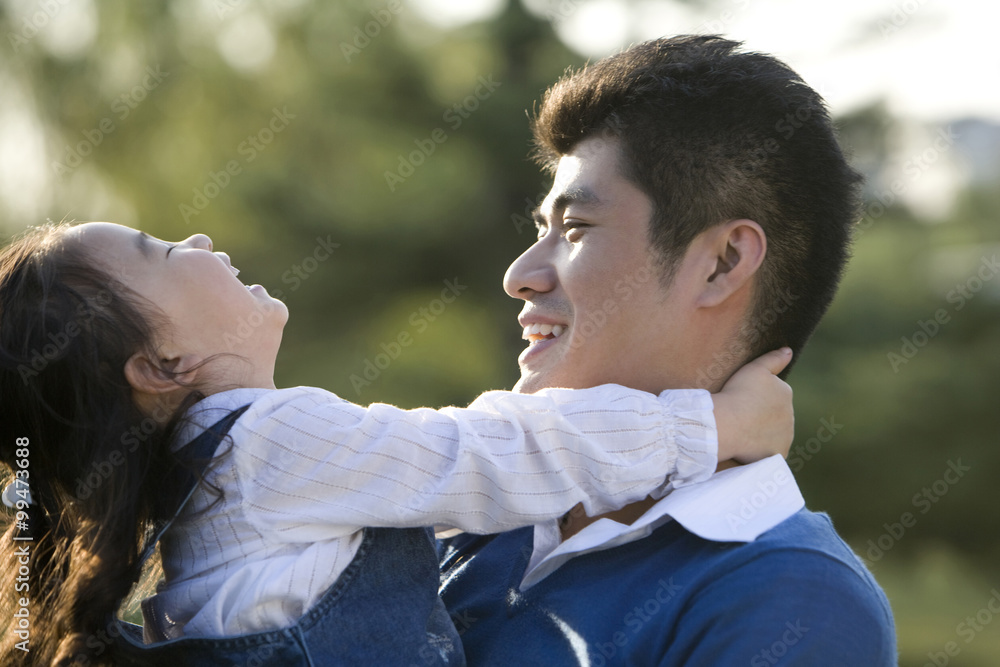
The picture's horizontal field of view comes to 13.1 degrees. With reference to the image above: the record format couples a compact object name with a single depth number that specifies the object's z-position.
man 2.90
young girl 2.83
